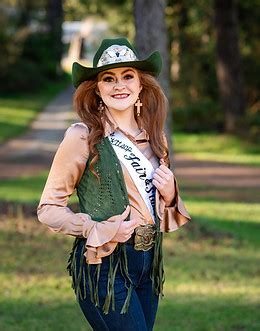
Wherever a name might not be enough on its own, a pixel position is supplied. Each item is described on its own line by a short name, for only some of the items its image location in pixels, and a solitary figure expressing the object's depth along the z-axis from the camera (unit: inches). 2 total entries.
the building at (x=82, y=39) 2755.9
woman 175.3
